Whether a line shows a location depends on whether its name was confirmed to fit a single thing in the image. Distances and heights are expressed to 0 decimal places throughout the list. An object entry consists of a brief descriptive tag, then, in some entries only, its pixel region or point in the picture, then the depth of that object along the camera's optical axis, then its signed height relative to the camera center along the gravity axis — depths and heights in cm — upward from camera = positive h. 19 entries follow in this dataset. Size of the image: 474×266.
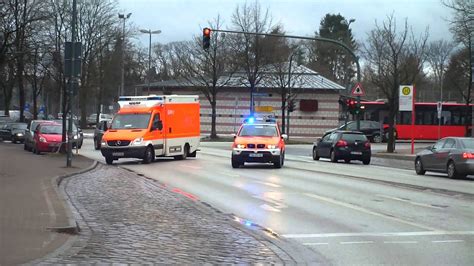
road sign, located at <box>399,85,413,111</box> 3219 +147
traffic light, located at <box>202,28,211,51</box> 3003 +409
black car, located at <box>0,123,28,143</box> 4384 -117
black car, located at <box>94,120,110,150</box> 3622 -80
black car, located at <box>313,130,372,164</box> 2867 -111
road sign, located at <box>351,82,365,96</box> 3284 +183
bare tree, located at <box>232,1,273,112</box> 5312 +644
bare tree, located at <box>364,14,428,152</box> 3551 +412
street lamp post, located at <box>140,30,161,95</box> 5893 +862
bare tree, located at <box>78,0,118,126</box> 5212 +783
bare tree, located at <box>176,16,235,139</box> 5388 +498
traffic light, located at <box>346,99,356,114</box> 3594 +110
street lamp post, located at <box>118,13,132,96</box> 5381 +733
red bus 5231 +47
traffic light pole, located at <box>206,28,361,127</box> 3037 +413
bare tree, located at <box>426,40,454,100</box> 9500 +1086
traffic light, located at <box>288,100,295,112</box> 5231 +139
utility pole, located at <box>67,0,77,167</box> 2060 +76
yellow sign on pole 5891 +122
